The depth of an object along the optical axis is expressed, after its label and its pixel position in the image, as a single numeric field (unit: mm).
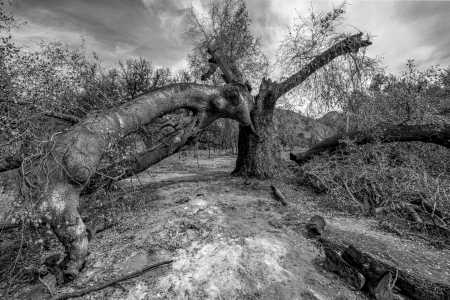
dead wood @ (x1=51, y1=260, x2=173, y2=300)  2377
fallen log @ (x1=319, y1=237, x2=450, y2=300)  2371
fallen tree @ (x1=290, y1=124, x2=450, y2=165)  6117
